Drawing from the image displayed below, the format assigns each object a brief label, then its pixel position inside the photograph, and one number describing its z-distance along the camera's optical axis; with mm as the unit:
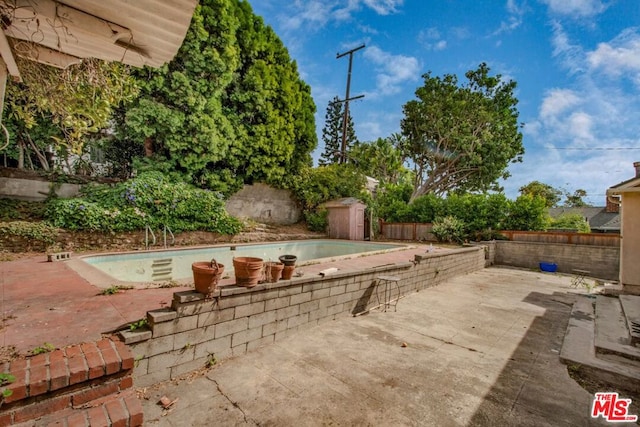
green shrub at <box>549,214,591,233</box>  13481
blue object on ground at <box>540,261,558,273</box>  9973
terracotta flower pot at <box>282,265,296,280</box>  3716
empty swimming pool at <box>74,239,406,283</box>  6887
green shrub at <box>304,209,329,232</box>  15125
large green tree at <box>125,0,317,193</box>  10422
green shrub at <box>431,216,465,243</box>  12562
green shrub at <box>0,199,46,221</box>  7687
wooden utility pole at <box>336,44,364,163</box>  19947
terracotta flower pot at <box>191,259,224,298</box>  2729
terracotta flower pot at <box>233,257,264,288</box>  3127
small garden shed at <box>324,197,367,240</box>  14195
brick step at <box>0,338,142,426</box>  1651
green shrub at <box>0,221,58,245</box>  6785
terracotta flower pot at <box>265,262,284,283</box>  3463
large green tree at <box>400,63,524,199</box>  18312
